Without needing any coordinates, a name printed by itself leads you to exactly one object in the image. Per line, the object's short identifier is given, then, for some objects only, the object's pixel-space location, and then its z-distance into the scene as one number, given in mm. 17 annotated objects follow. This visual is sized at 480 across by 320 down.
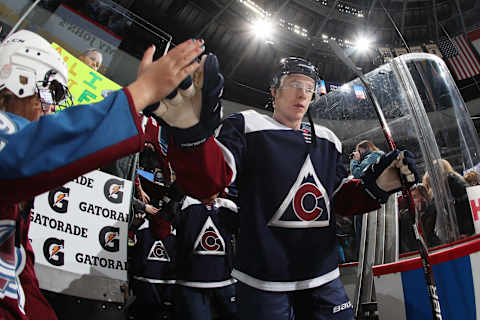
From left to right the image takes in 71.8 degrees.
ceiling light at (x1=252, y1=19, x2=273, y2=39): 13320
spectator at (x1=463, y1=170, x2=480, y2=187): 2177
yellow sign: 2578
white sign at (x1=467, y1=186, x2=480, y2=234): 2014
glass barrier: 2137
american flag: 13195
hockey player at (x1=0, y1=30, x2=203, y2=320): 700
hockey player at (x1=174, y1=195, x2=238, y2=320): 3129
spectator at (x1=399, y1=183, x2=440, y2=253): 2109
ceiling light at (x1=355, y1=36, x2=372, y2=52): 14884
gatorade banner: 2121
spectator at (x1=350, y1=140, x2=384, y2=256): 2822
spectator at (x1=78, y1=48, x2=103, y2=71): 2860
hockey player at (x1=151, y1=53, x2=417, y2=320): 1392
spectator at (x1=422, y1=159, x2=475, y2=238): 2035
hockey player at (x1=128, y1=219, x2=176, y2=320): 4016
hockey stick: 1651
